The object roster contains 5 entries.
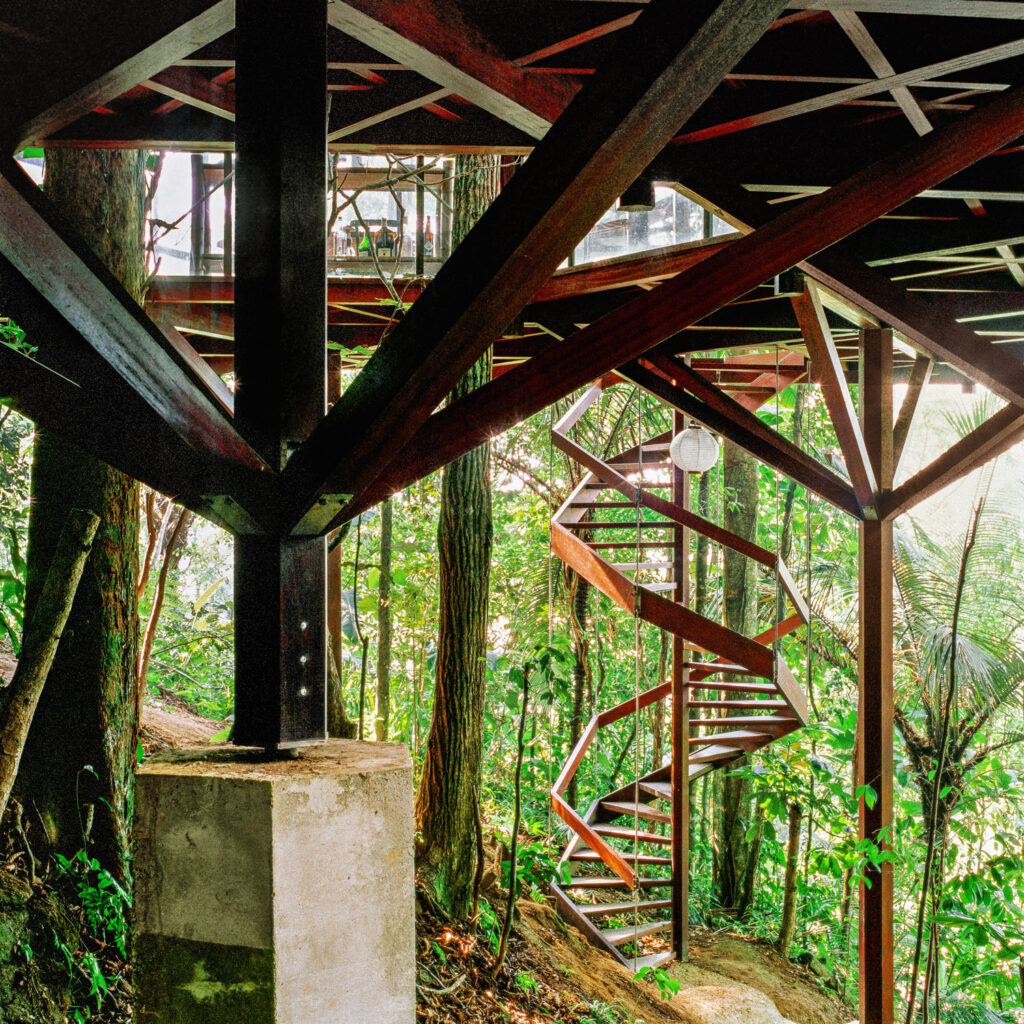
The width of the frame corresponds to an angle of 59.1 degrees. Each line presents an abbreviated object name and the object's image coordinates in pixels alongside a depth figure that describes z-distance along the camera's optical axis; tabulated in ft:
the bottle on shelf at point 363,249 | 23.21
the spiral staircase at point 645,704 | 22.66
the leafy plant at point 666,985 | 18.51
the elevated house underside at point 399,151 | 4.37
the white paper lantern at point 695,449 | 21.61
